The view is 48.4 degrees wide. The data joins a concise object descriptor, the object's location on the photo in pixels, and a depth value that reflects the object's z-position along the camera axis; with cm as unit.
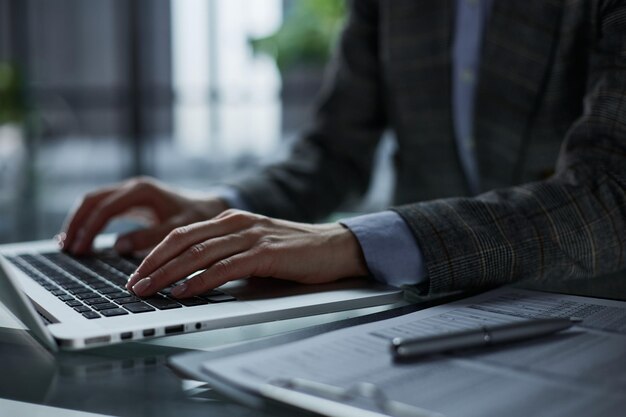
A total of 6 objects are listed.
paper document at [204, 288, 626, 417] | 38
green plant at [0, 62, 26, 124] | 345
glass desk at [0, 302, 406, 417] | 42
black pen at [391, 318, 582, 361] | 45
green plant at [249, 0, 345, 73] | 289
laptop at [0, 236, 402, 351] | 49
